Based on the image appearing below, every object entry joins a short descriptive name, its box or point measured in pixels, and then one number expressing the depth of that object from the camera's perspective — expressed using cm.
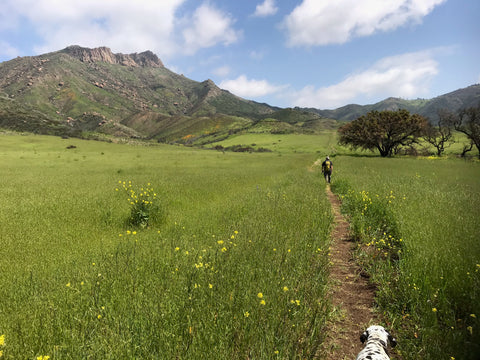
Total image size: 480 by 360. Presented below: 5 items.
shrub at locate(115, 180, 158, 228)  863
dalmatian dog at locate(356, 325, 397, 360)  298
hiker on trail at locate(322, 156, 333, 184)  1952
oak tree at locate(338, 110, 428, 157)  5000
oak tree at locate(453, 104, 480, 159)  4510
